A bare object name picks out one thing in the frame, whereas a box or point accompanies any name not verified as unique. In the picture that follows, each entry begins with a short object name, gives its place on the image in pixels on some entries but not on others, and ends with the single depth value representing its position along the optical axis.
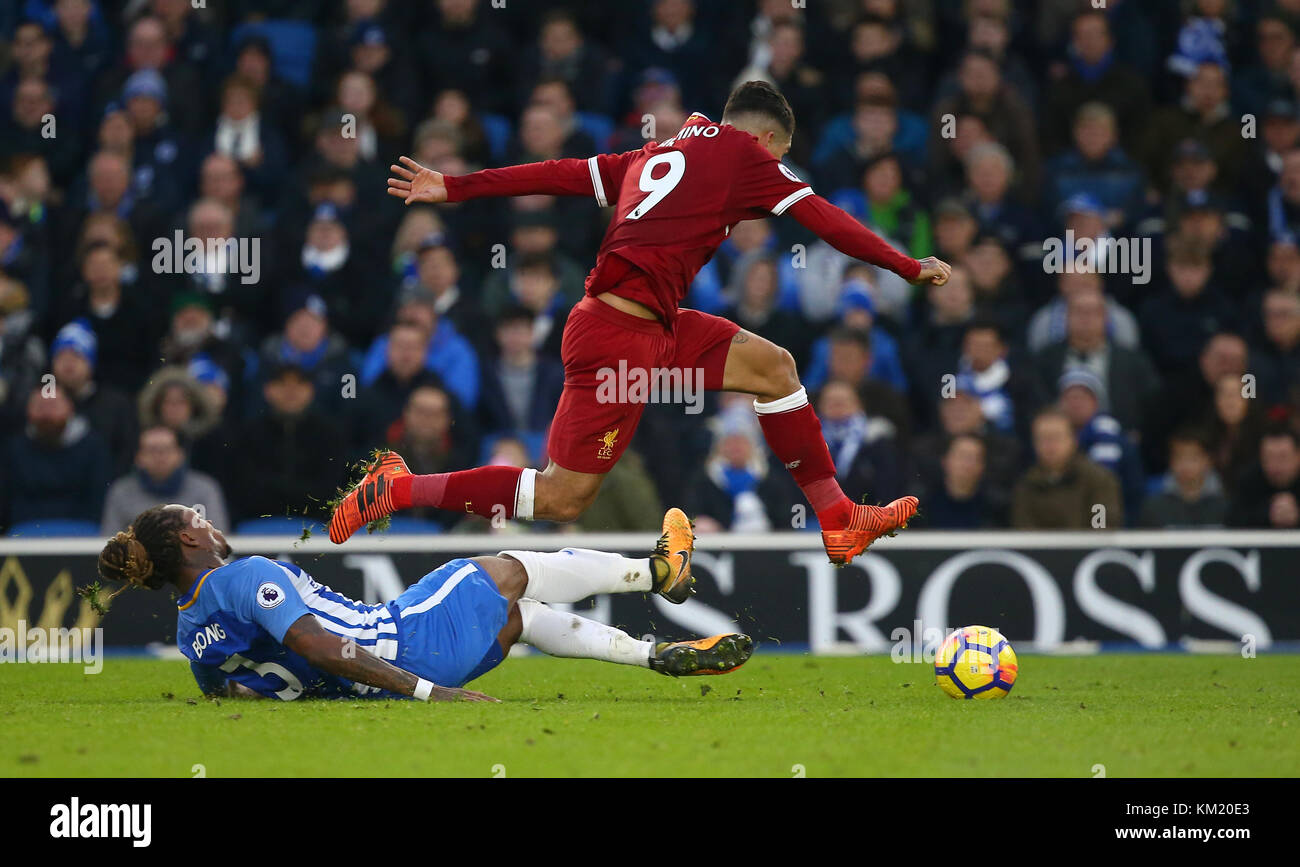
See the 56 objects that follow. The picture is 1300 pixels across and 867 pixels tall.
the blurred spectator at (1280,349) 12.00
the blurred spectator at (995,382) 11.73
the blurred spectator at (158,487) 10.94
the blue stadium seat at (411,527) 11.38
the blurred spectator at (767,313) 12.09
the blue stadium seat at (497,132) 13.81
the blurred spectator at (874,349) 12.07
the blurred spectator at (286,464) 11.05
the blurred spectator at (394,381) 11.63
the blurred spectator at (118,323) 12.39
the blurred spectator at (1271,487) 11.05
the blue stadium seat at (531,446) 11.63
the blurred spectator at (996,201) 12.96
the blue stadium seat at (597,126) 13.64
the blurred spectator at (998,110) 13.47
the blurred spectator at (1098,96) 14.00
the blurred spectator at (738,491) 11.23
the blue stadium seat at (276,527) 11.09
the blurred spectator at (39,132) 14.32
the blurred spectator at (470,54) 14.46
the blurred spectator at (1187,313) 12.49
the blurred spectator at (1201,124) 13.65
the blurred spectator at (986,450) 11.27
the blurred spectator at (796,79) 13.73
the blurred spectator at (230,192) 13.19
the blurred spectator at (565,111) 13.15
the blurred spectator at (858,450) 11.03
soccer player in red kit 7.25
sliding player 6.60
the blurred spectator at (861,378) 11.63
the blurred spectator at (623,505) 11.23
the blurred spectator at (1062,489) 10.97
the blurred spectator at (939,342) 12.02
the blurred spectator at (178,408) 11.38
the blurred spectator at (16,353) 12.08
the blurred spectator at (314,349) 11.80
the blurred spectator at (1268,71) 14.05
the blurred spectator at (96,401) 11.73
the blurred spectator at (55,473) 11.42
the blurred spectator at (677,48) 14.43
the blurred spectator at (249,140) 13.88
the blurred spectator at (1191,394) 11.87
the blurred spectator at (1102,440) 11.57
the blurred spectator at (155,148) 13.58
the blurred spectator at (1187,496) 11.27
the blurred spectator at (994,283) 12.41
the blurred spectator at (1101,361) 11.98
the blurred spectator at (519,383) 11.95
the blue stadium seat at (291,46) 14.88
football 7.39
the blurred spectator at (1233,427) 11.49
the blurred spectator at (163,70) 14.20
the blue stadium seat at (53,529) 11.27
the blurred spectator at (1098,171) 13.38
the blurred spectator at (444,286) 12.41
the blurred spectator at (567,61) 14.23
